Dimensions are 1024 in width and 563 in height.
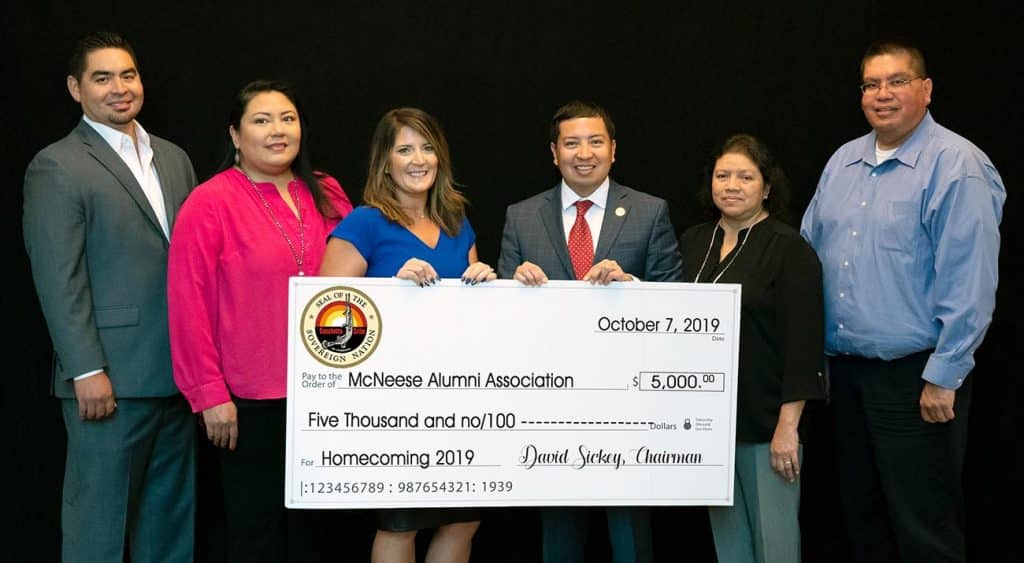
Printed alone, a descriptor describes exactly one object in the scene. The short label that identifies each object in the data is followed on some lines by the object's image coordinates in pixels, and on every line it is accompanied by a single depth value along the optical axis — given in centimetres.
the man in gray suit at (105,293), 277
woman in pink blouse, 267
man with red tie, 283
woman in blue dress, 267
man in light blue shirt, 277
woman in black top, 275
